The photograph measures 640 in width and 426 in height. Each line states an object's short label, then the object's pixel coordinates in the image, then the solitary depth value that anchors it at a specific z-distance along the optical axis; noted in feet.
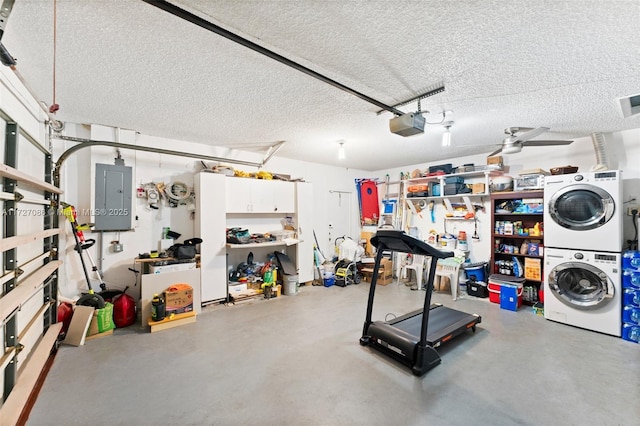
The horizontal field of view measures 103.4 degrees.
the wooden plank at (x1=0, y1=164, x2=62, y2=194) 4.81
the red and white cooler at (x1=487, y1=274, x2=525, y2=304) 13.15
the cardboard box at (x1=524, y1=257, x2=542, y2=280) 13.01
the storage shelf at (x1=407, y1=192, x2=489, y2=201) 15.83
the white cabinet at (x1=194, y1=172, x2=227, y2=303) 12.98
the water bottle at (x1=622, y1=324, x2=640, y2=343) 9.56
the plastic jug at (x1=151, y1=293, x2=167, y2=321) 10.34
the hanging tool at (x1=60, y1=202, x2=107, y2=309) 9.97
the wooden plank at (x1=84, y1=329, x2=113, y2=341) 9.63
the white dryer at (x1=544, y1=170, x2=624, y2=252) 10.22
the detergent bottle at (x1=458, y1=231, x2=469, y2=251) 16.35
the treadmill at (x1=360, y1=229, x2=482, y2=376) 7.84
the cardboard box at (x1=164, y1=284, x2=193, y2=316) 10.78
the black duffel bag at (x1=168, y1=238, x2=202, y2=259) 11.81
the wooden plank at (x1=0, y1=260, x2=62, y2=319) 4.92
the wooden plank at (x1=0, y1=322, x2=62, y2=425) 5.31
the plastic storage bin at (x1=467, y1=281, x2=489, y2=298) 14.61
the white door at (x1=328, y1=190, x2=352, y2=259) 20.66
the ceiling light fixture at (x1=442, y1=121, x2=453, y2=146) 10.66
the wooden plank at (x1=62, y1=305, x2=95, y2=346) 9.21
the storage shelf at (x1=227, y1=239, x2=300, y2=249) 13.69
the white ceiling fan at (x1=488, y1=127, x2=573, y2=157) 10.98
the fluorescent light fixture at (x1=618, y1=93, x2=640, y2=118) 8.49
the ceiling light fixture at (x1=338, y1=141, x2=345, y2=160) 13.44
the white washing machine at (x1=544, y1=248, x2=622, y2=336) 10.10
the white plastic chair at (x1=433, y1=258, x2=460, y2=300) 14.70
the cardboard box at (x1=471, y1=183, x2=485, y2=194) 15.31
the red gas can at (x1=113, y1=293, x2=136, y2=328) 10.55
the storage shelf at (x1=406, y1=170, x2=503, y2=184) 15.40
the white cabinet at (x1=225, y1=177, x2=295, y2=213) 14.38
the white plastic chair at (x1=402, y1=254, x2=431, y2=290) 16.55
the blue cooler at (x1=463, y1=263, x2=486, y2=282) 15.20
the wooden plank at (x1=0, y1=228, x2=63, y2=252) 4.60
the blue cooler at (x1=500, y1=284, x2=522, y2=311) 12.74
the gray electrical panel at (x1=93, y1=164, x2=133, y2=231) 11.16
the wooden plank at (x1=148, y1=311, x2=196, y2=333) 10.28
